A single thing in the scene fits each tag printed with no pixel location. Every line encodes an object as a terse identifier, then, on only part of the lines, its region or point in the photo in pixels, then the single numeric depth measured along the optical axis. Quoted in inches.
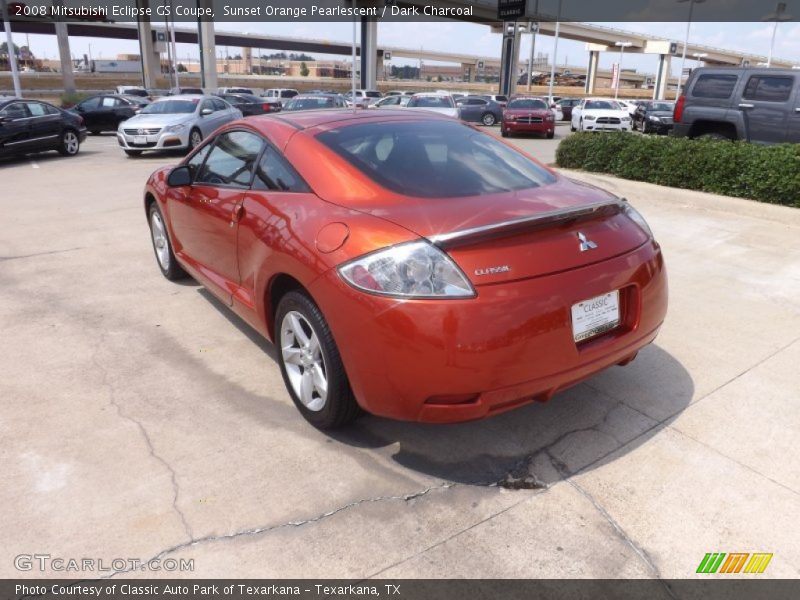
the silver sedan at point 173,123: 596.1
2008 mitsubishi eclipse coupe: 98.5
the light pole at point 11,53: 1090.1
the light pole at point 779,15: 1457.4
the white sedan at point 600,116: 920.9
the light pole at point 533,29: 1839.3
